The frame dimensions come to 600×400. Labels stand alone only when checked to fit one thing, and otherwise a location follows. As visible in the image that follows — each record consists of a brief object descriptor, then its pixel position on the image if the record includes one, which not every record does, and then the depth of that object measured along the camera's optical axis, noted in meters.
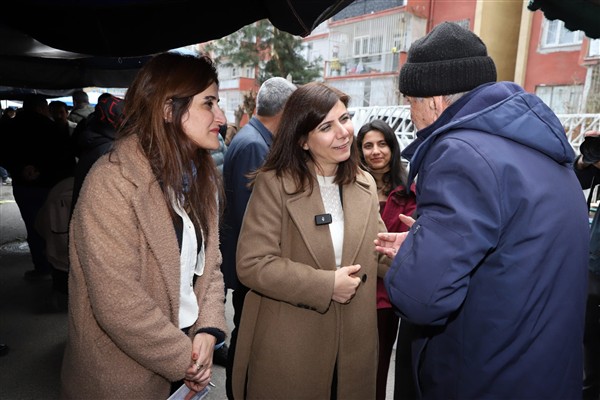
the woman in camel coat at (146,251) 1.35
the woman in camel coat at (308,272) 1.87
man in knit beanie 1.23
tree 19.64
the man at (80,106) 6.99
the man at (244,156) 3.04
